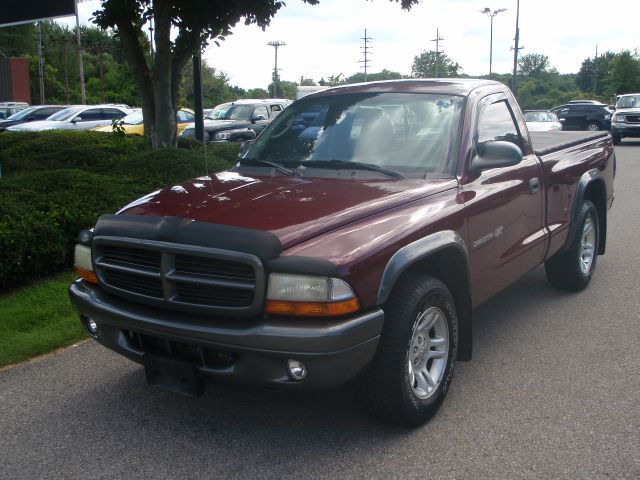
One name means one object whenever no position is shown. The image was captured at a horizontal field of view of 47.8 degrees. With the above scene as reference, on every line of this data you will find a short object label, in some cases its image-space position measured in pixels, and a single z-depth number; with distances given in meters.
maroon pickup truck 3.28
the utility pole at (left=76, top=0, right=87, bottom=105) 47.66
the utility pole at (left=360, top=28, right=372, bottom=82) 85.62
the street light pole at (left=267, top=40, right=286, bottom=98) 79.21
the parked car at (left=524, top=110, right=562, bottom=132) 23.06
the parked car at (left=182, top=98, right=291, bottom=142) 19.61
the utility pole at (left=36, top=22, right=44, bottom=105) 51.00
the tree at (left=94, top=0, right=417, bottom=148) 10.41
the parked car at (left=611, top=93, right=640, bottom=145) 26.11
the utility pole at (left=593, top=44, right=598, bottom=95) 86.25
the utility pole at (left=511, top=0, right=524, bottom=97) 46.31
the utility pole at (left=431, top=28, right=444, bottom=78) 77.12
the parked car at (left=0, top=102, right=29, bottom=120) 31.14
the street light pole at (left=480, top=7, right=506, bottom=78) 51.10
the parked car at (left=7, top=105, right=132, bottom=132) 22.35
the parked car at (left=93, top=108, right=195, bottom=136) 20.41
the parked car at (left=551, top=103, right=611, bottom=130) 29.11
